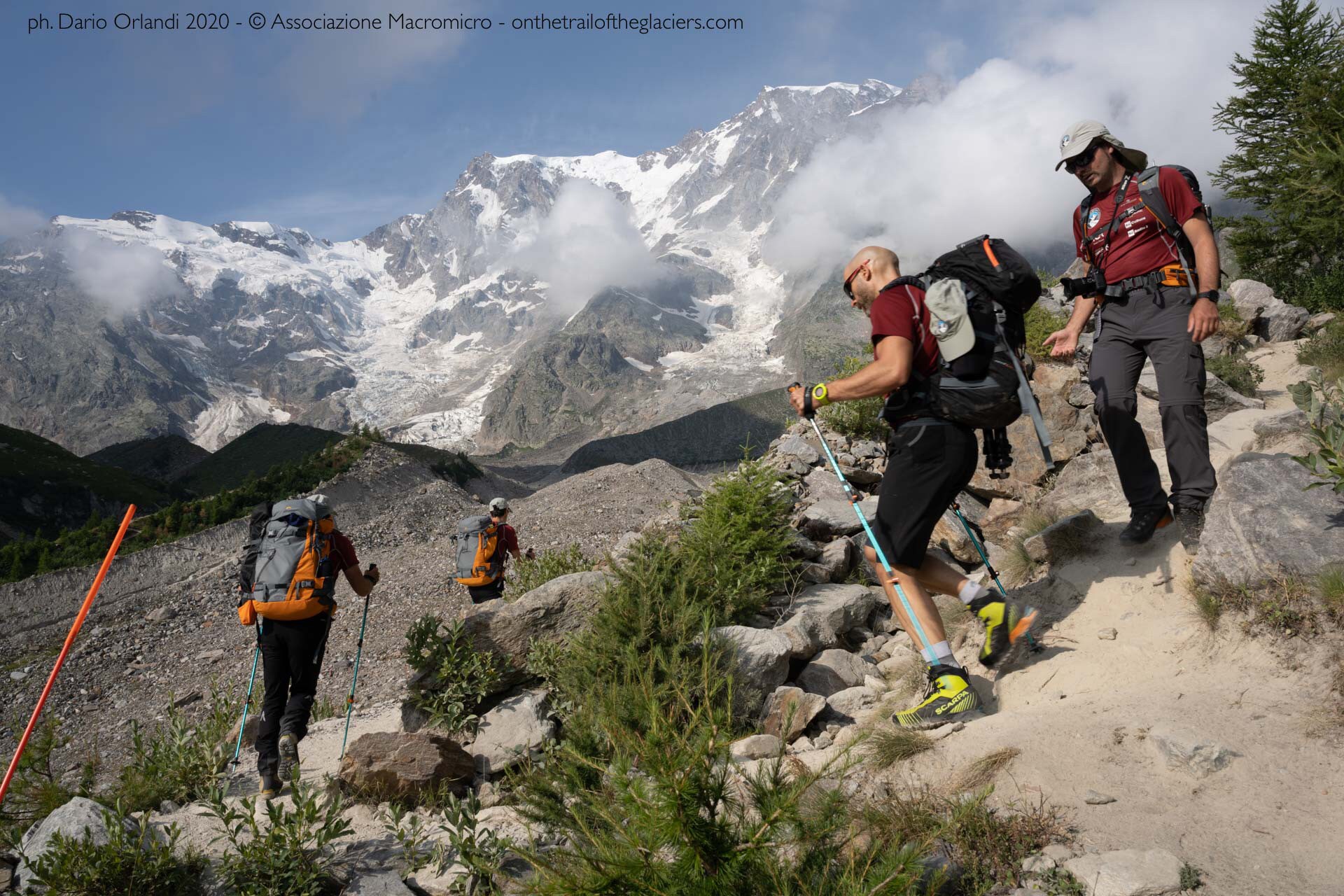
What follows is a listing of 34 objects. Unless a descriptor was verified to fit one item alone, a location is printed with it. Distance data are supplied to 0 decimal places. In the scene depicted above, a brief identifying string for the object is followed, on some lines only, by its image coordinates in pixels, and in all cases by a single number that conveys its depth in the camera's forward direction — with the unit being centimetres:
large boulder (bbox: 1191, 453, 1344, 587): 409
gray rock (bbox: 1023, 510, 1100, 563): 566
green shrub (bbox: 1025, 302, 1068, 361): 1148
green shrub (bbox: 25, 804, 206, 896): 363
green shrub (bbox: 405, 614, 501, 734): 603
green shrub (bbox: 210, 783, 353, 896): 374
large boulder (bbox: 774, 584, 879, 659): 591
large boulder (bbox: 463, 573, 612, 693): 648
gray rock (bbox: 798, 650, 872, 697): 568
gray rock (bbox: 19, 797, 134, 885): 394
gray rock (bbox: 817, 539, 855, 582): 734
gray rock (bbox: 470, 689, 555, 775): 560
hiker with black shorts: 410
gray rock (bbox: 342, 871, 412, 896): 388
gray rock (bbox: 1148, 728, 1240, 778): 331
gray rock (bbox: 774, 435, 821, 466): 1158
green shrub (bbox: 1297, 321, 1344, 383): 967
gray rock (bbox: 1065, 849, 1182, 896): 278
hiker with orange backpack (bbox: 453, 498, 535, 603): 1062
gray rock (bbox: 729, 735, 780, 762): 465
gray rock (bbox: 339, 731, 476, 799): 504
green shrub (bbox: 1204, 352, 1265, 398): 1008
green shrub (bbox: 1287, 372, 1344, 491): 381
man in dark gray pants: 483
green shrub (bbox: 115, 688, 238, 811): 524
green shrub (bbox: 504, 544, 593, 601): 862
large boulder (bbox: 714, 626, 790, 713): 544
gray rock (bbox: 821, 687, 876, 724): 512
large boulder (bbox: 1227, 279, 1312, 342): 1366
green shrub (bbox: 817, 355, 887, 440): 1152
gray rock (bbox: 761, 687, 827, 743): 487
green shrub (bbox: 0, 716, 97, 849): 493
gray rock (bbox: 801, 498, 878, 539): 802
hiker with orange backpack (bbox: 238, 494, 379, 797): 569
